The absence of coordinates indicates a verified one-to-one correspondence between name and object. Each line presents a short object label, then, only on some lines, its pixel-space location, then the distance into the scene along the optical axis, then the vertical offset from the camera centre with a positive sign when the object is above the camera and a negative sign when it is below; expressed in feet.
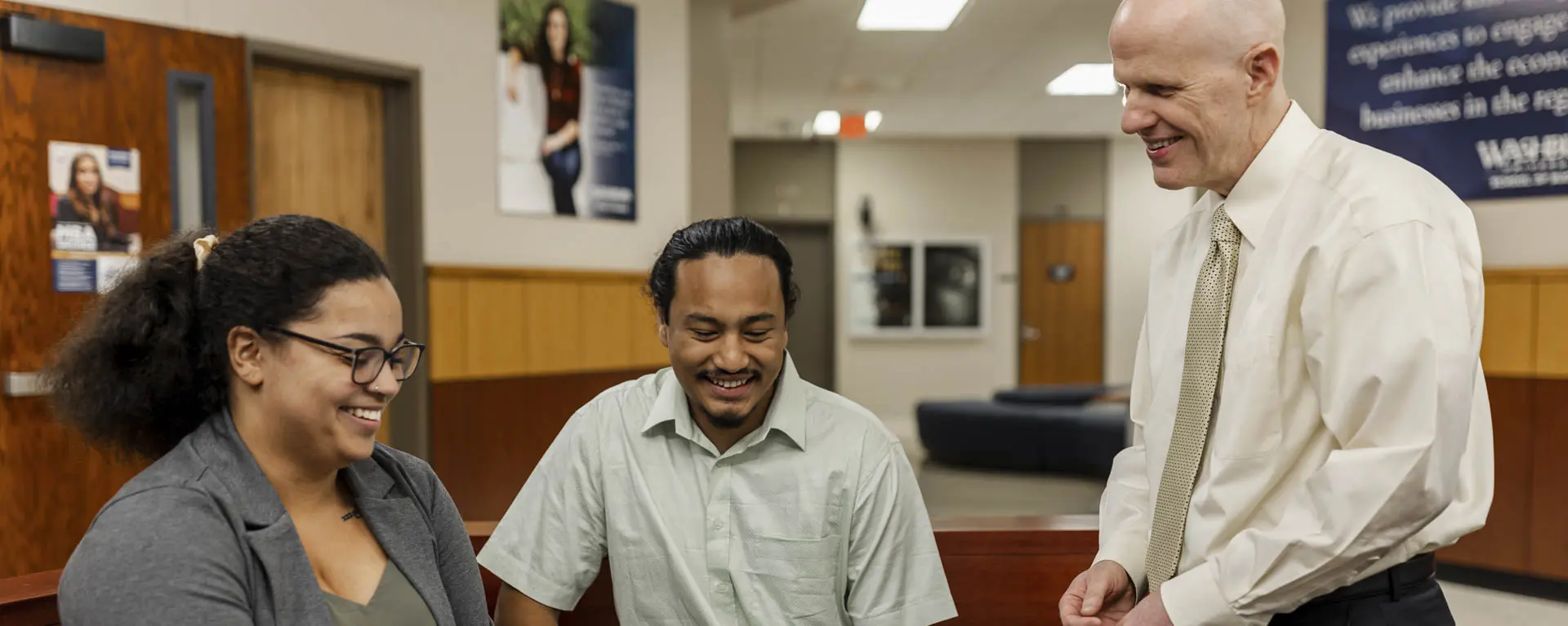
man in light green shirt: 5.49 -1.19
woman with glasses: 4.04 -0.45
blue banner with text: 13.56 +2.62
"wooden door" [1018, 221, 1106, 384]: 35.96 -0.85
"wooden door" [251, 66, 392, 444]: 13.61 +1.76
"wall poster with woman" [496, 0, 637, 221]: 16.30 +2.76
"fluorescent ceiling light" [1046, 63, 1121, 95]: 26.40 +5.18
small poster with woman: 11.18 +0.72
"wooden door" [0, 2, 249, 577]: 10.78 +0.52
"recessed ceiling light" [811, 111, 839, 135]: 32.73 +4.91
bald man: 3.68 -0.32
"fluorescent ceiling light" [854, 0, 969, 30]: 21.18 +5.48
